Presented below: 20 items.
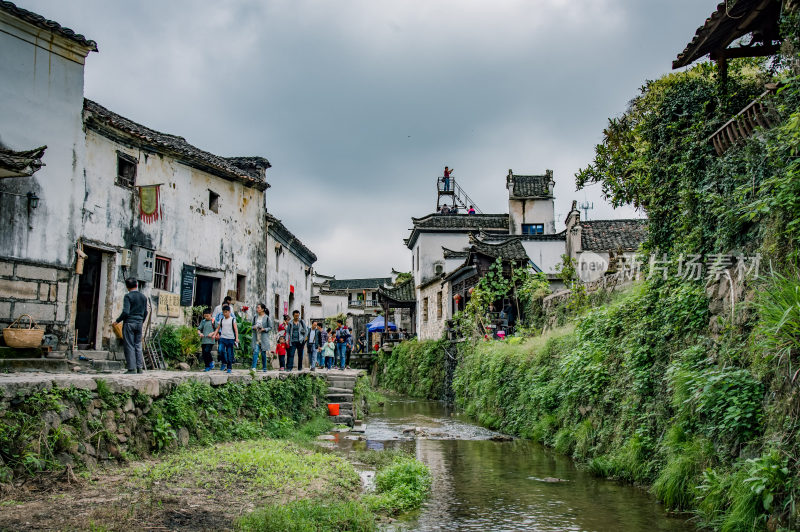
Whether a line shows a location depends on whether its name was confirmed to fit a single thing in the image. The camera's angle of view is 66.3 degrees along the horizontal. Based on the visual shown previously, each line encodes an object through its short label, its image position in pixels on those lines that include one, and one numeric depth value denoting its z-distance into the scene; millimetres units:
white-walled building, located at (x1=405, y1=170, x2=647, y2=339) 24219
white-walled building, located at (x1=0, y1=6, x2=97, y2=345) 10703
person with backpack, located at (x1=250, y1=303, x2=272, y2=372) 13211
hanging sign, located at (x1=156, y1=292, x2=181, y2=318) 14742
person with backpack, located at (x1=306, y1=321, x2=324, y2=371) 19516
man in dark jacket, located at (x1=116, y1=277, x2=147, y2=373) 9508
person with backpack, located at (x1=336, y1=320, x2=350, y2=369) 21984
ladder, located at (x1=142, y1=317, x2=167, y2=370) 13269
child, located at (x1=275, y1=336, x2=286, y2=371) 15820
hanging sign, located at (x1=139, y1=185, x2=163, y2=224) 14195
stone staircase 13789
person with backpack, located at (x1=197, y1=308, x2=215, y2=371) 12355
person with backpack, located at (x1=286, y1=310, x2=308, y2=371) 15262
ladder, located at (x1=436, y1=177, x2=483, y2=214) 39438
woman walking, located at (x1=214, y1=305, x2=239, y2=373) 12082
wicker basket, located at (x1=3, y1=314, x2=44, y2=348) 9898
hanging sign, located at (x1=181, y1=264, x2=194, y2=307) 15570
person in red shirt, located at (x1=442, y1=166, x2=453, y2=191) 39688
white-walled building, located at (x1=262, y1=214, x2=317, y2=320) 21094
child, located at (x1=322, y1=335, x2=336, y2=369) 20531
